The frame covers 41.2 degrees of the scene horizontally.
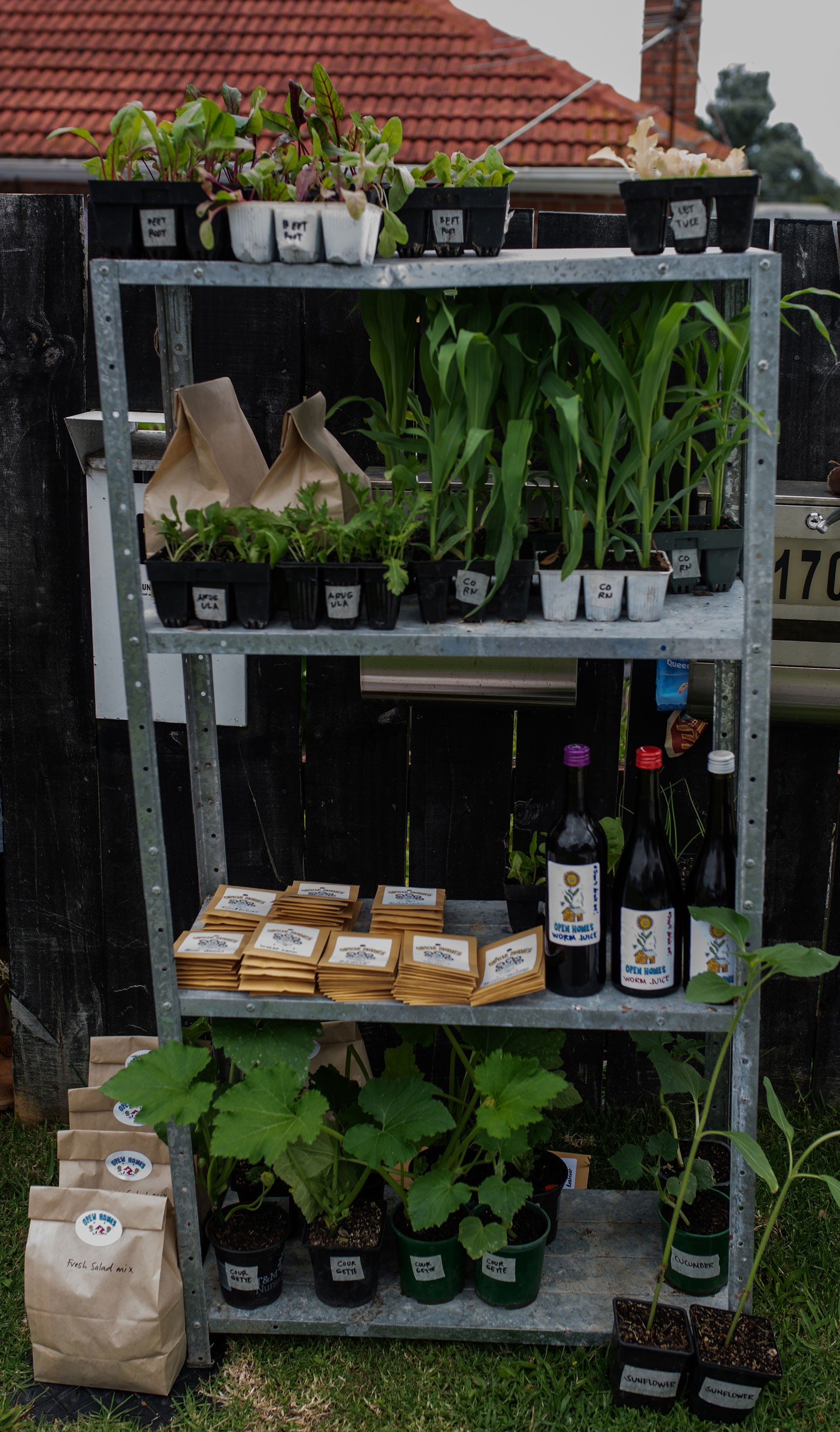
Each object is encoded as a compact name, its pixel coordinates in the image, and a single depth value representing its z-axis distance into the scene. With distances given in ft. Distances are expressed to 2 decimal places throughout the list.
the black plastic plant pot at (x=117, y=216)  5.02
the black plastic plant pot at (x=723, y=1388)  5.55
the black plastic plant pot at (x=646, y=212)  4.86
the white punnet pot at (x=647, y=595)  5.32
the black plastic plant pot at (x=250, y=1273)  6.14
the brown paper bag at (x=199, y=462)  5.76
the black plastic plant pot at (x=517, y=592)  5.37
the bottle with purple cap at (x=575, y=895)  5.79
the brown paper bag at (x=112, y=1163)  6.59
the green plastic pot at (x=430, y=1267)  6.09
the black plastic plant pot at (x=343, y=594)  5.33
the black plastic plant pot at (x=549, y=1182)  6.49
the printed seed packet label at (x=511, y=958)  5.89
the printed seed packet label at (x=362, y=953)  5.95
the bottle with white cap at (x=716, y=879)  5.73
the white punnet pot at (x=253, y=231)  4.90
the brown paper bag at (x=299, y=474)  5.77
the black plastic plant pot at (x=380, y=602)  5.30
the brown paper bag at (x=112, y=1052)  6.85
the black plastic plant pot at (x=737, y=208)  4.89
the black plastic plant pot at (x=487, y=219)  5.14
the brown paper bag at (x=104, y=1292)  5.91
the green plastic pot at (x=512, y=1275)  6.04
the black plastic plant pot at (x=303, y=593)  5.35
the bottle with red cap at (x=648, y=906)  5.81
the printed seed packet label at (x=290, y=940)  6.03
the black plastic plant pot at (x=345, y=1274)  6.10
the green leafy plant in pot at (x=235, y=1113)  5.59
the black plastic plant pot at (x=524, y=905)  6.53
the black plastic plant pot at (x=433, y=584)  5.43
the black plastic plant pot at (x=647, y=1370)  5.67
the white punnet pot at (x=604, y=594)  5.37
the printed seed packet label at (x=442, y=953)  5.93
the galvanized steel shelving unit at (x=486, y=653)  4.94
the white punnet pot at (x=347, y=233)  4.85
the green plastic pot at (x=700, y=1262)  6.16
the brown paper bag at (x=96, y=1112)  6.84
